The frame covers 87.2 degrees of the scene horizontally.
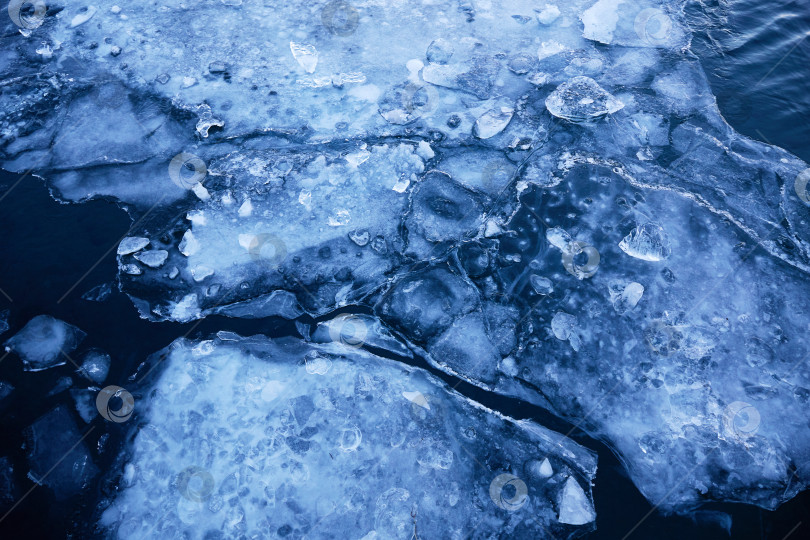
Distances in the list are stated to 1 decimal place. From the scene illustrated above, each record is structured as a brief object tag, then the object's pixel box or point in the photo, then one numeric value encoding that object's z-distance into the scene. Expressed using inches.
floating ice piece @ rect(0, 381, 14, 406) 69.6
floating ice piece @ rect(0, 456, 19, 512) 63.3
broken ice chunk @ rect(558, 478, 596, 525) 62.5
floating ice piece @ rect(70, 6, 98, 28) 108.5
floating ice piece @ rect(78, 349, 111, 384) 71.4
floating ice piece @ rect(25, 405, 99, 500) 64.8
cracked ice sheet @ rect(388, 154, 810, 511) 66.3
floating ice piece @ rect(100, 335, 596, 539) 61.8
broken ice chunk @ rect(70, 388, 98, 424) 68.9
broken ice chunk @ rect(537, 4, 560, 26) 109.0
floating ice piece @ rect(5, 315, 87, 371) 72.3
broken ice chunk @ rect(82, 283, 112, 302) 77.4
